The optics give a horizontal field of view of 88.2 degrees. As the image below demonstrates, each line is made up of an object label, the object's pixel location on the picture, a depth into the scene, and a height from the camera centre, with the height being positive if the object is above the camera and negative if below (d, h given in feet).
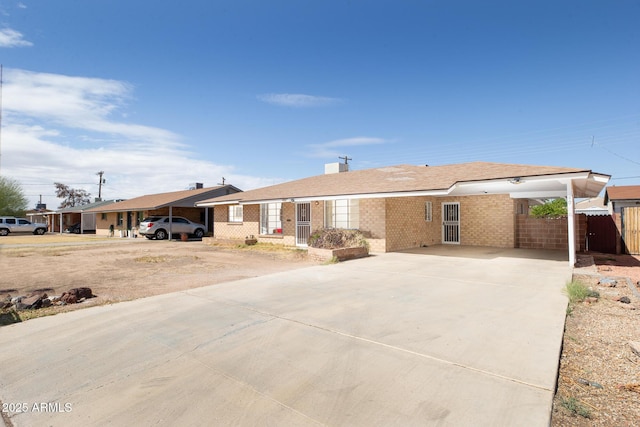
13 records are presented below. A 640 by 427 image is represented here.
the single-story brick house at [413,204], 37.32 +2.20
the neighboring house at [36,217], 161.27 +2.79
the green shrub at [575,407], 8.86 -5.31
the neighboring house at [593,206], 114.21 +3.38
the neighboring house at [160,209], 84.84 +3.21
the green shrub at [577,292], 20.59 -5.01
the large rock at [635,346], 12.54 -5.16
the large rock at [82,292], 21.84 -4.75
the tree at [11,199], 156.87 +11.69
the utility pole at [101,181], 193.57 +23.90
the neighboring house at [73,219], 129.84 +1.30
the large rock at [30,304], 19.80 -4.89
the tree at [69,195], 216.33 +17.82
